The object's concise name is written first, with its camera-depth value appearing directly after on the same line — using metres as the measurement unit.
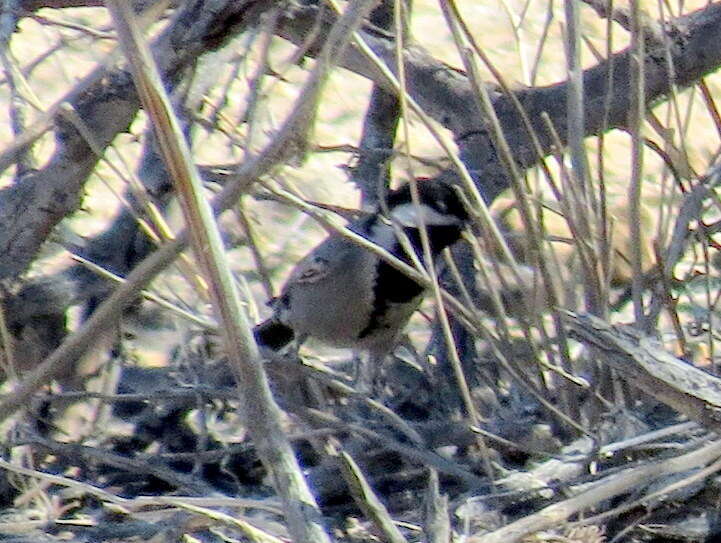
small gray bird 6.32
